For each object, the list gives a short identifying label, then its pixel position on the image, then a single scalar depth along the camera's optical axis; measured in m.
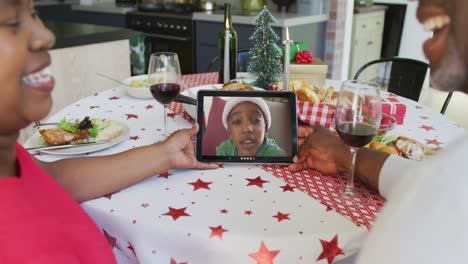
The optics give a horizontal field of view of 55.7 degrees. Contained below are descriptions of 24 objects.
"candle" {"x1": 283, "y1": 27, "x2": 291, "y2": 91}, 1.50
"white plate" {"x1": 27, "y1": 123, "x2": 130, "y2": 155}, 1.17
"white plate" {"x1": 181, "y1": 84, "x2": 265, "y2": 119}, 1.38
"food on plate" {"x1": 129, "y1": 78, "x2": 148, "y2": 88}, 1.71
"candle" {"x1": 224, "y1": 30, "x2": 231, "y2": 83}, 1.74
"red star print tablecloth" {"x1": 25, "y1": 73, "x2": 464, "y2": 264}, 0.86
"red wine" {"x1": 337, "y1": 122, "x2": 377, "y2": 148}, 0.98
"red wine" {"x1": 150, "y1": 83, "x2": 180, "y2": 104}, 1.30
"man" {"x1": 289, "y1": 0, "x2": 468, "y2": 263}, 0.49
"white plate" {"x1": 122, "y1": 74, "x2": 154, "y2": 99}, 1.67
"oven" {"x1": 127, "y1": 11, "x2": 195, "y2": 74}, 3.86
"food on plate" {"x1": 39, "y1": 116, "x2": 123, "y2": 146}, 1.22
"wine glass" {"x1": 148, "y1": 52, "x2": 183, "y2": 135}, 1.30
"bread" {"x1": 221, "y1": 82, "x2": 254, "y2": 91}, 1.45
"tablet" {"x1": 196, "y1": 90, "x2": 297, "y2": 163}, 1.14
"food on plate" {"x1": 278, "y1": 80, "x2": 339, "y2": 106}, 1.44
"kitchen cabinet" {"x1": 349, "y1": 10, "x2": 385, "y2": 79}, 4.64
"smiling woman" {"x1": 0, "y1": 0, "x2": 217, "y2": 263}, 0.61
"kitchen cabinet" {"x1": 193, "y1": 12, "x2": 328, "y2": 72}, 3.45
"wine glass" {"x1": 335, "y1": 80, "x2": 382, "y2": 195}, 0.99
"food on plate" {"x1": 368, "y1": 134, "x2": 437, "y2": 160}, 1.18
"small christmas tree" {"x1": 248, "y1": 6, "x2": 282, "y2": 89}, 1.63
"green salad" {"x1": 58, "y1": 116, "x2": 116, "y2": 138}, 1.28
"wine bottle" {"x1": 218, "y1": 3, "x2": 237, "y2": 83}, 1.74
